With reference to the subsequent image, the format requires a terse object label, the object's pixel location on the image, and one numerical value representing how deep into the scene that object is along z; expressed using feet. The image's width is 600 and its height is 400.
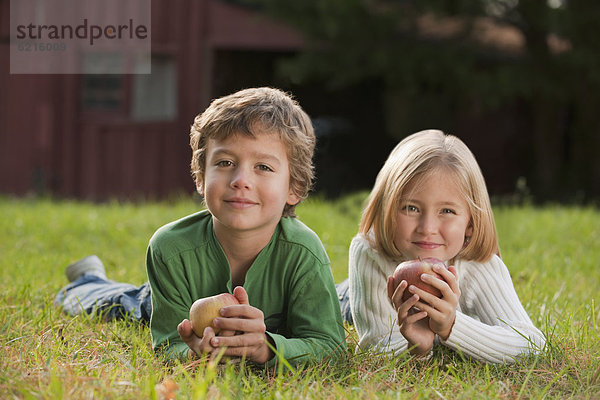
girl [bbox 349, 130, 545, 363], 8.42
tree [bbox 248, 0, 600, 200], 32.22
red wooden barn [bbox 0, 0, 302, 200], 36.24
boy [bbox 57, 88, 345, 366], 8.15
